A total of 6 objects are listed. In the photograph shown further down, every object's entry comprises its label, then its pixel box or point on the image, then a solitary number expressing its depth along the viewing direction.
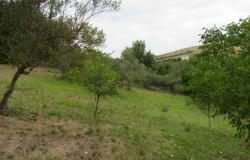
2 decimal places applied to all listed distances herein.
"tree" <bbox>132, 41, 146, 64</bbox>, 33.33
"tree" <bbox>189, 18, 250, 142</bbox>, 4.64
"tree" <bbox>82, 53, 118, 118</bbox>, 9.98
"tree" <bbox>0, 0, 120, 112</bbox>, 6.94
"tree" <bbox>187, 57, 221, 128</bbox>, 11.03
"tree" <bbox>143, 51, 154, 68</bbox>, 33.42
